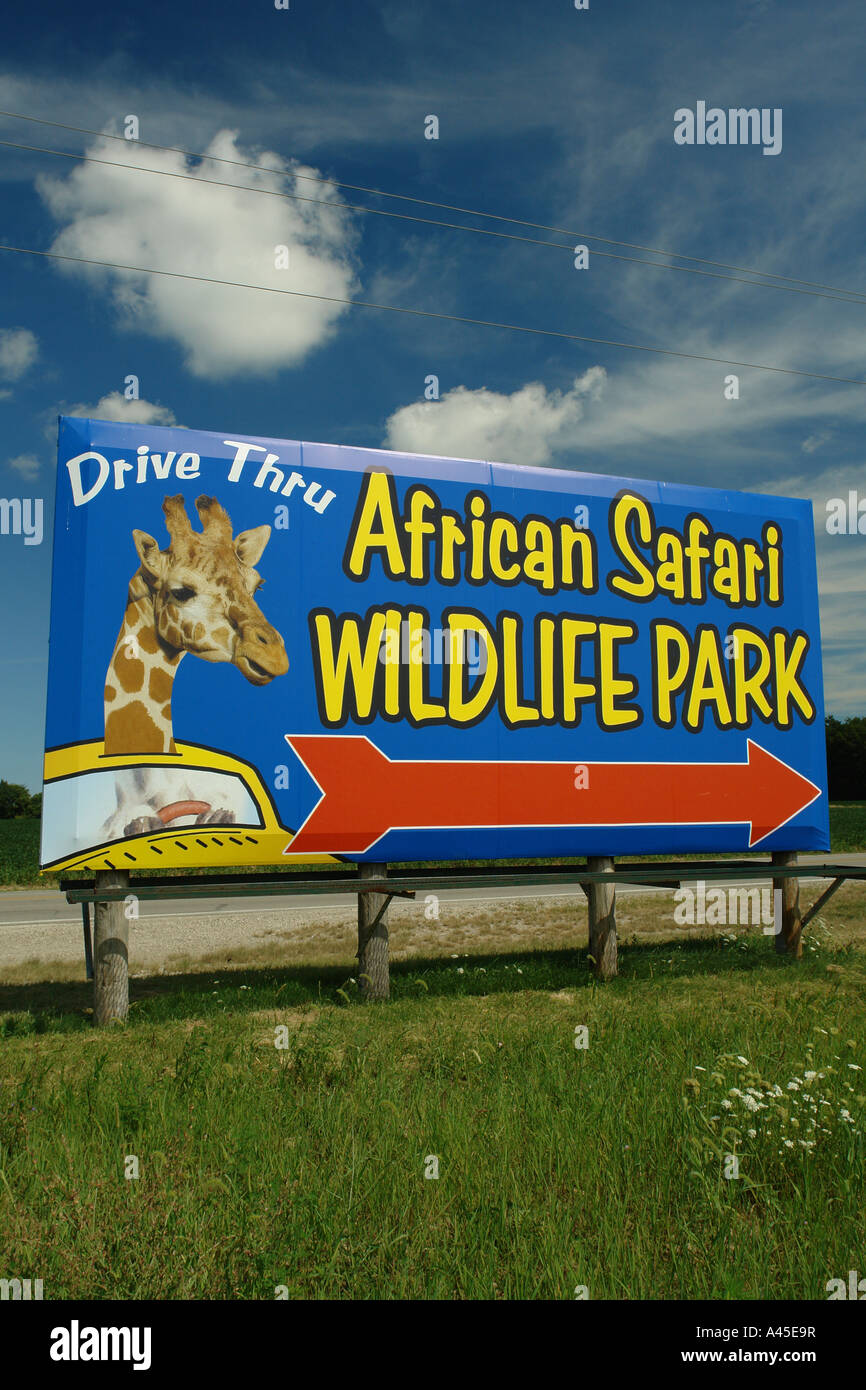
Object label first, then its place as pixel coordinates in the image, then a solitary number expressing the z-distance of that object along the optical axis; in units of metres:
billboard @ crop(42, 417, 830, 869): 8.30
